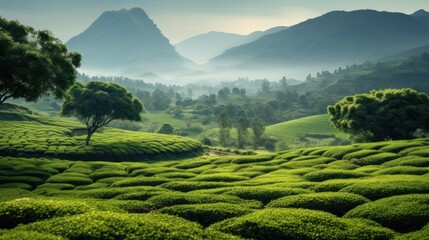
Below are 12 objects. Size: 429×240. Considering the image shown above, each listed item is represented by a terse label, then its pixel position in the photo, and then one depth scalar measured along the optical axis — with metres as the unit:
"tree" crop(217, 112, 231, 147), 170.62
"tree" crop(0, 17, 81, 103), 43.59
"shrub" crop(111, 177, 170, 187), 41.52
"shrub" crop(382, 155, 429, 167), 43.82
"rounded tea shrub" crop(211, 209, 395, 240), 21.42
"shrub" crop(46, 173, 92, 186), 43.78
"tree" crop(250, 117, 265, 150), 166.88
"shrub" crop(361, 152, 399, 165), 49.77
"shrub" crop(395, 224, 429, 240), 20.63
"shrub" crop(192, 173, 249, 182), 42.91
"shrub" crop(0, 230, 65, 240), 17.52
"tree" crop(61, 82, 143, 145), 84.06
